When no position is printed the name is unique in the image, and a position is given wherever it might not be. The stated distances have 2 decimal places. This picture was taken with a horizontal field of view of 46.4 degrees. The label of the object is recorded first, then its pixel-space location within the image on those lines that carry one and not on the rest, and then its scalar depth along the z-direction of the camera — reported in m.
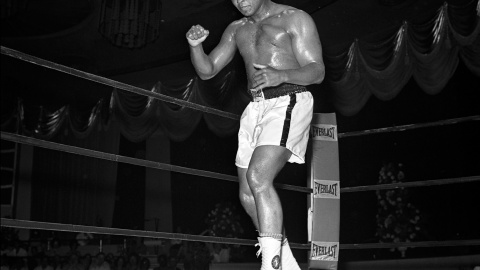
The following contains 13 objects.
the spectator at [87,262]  7.58
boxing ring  3.12
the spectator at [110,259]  7.60
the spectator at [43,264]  8.16
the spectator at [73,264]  7.74
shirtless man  2.04
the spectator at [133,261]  6.99
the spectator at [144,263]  7.00
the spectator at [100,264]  7.36
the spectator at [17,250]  9.21
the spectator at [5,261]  7.61
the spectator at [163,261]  6.87
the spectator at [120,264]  6.94
